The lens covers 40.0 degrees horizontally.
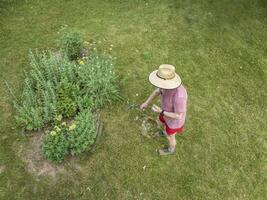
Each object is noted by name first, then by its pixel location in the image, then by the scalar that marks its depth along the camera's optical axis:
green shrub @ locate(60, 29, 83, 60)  7.77
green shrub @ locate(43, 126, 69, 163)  6.10
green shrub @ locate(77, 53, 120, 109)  7.05
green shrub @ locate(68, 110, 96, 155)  6.18
